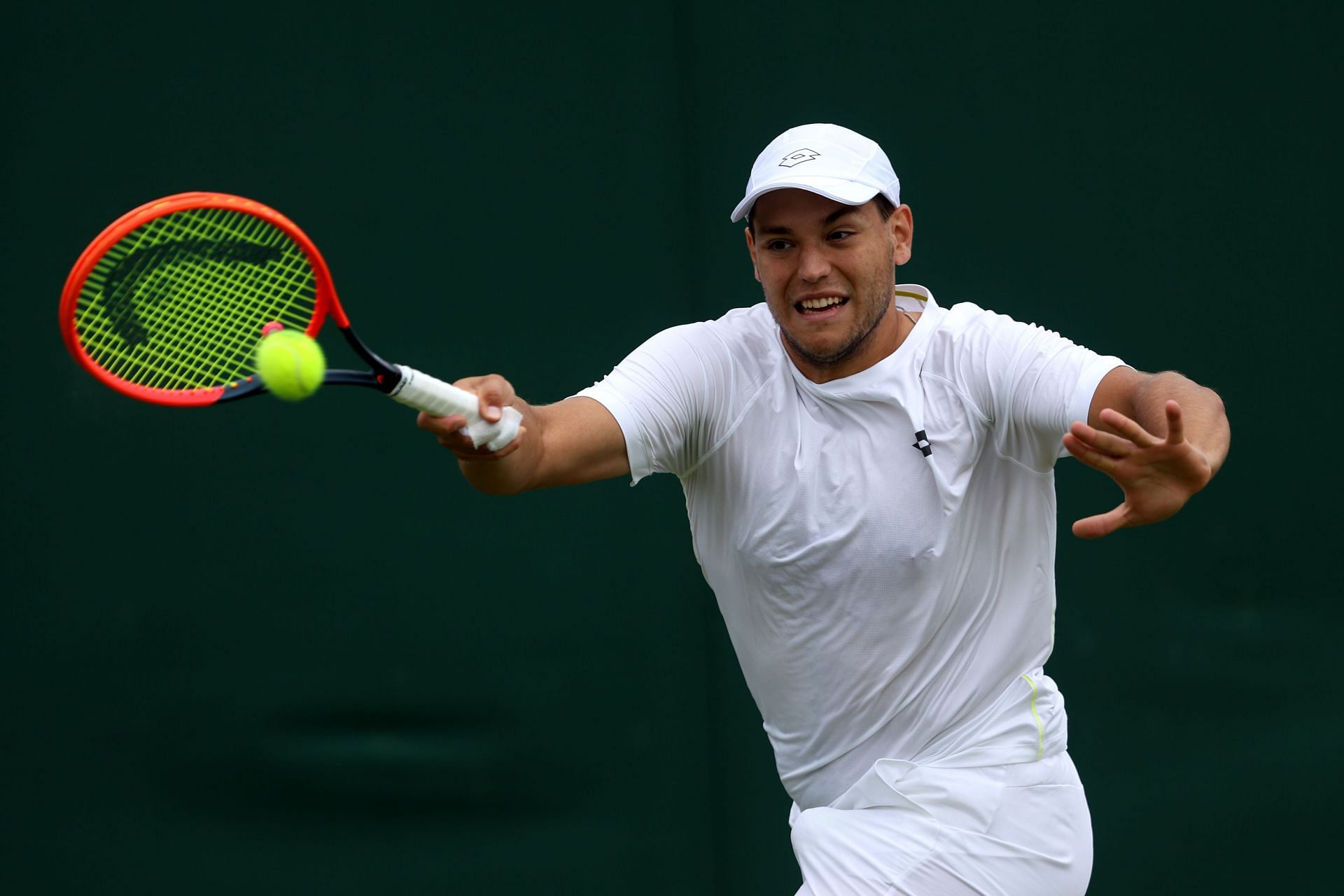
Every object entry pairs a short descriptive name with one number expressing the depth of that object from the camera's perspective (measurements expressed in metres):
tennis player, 18.43
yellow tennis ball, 17.93
